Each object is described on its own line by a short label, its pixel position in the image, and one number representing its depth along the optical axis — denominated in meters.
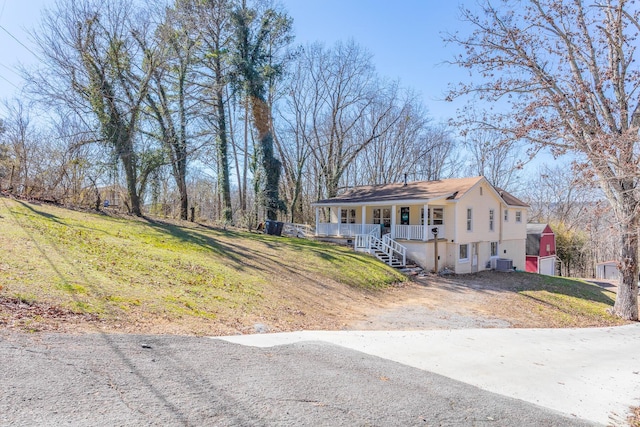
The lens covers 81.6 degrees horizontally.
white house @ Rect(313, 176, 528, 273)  19.20
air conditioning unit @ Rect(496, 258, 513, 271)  22.33
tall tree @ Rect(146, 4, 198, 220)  20.36
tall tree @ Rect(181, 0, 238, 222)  24.02
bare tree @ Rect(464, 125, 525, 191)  37.46
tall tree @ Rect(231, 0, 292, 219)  24.77
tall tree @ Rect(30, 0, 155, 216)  16.84
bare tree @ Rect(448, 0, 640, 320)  9.68
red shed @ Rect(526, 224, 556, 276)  30.62
